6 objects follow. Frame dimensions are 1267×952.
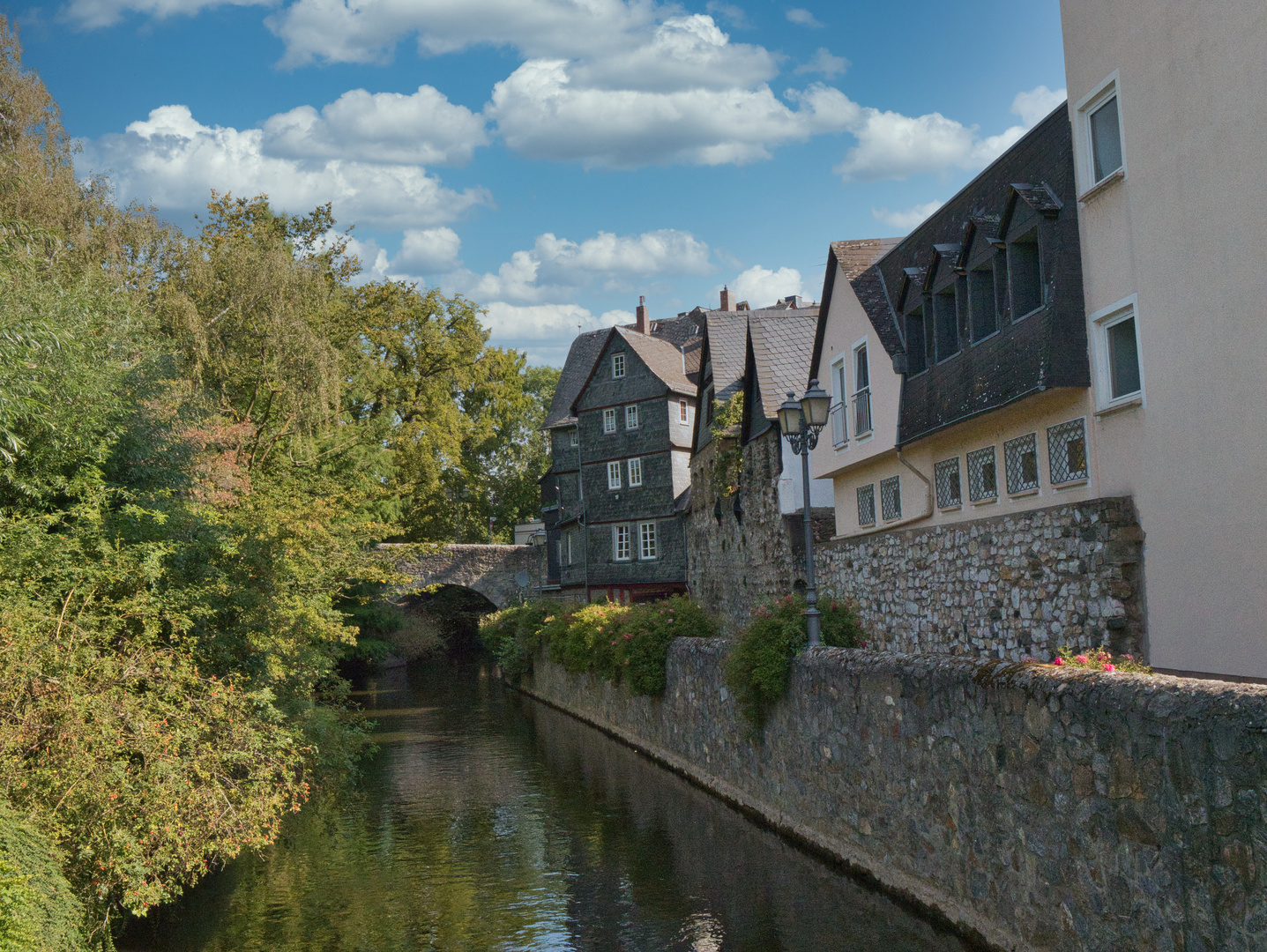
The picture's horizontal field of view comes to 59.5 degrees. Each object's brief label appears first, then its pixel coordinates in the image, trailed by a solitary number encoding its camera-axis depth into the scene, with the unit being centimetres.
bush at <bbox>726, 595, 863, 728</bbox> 1339
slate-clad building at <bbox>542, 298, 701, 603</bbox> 3994
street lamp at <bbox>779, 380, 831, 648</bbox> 1302
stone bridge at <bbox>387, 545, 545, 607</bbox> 5084
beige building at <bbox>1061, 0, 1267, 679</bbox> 1030
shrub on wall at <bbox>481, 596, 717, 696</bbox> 2039
